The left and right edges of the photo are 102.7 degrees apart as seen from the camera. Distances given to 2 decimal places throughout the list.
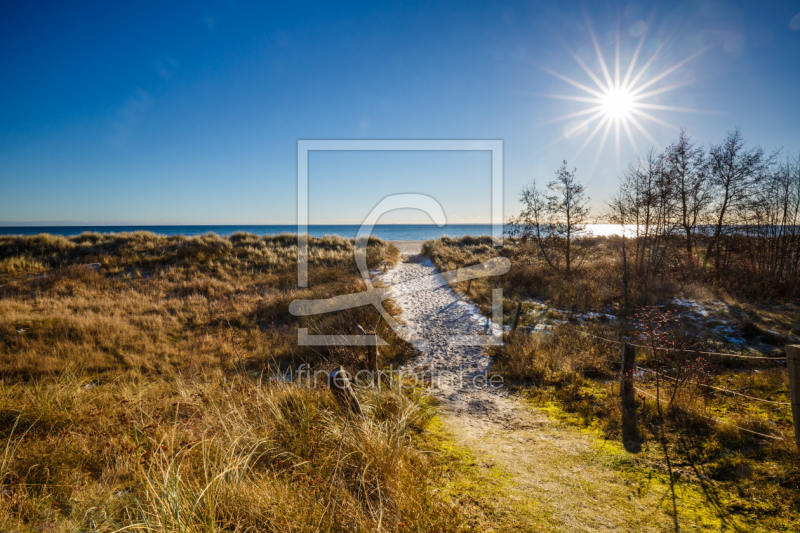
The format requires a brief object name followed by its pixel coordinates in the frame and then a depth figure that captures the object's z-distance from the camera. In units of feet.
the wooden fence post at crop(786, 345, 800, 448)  10.97
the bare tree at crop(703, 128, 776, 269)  51.42
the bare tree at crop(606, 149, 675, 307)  51.39
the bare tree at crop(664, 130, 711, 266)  54.85
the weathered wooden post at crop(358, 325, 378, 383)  18.46
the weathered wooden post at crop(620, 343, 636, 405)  17.37
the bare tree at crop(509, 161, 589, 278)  50.80
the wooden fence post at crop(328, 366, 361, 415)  12.79
